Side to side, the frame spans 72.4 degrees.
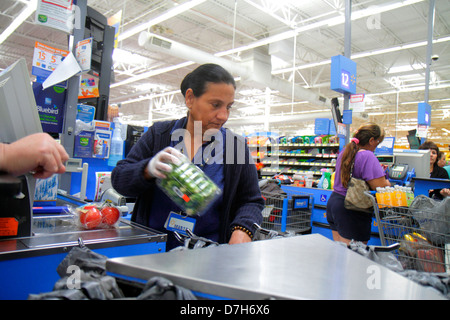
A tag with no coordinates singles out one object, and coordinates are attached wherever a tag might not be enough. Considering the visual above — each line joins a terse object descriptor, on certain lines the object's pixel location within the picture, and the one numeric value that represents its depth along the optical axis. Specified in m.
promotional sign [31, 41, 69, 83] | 2.41
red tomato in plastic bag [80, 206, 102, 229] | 1.45
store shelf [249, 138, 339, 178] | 7.57
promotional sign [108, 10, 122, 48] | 4.47
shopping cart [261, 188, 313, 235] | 4.01
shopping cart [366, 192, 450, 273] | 1.94
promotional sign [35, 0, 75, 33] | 2.31
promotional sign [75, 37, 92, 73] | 2.37
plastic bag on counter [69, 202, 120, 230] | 1.45
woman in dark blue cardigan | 1.48
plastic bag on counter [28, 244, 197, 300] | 0.57
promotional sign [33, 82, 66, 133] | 2.41
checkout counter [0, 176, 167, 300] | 1.05
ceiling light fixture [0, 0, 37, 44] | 8.05
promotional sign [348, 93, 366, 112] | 4.73
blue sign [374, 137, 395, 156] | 5.66
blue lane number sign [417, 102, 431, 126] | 7.90
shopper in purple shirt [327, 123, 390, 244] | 3.18
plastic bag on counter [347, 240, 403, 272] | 0.96
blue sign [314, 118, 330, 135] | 7.66
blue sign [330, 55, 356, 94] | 4.61
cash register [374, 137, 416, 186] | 4.59
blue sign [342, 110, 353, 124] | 4.81
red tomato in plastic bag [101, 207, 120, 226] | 1.50
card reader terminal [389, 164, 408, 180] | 4.55
